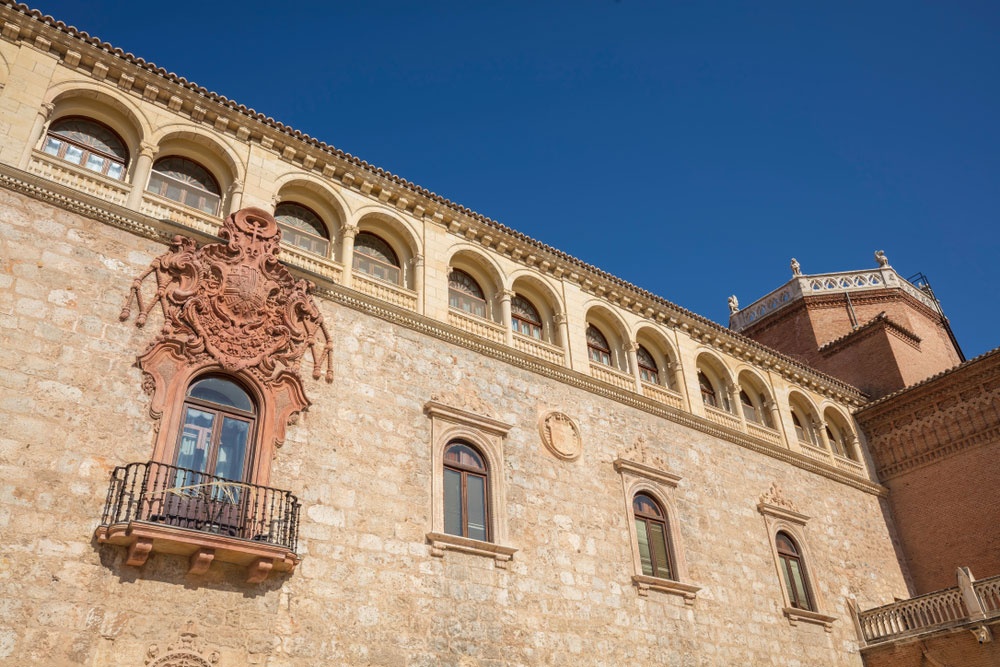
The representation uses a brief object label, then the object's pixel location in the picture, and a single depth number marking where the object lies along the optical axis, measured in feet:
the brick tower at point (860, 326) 83.56
